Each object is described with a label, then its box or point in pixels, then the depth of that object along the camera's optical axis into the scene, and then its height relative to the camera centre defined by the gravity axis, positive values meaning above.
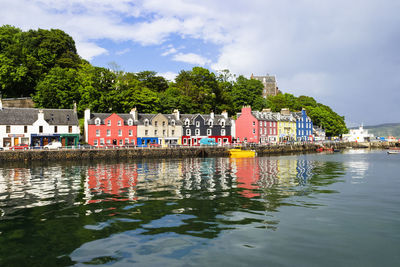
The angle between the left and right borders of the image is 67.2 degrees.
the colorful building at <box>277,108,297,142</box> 106.31 +5.14
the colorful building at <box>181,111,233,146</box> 83.80 +3.85
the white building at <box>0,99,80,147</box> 62.50 +3.66
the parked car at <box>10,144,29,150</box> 55.71 -0.67
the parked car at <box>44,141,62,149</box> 58.26 -0.56
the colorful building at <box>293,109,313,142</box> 114.19 +5.19
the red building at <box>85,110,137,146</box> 70.31 +3.21
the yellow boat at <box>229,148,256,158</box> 67.25 -2.77
